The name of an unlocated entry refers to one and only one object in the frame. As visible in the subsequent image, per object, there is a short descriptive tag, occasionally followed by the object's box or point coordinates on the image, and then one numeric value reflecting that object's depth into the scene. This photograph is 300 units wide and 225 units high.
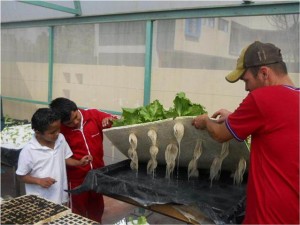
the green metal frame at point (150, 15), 3.51
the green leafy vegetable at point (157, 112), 2.45
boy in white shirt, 2.53
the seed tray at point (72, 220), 1.87
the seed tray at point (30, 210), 1.86
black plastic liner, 2.01
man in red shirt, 1.66
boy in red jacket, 2.89
